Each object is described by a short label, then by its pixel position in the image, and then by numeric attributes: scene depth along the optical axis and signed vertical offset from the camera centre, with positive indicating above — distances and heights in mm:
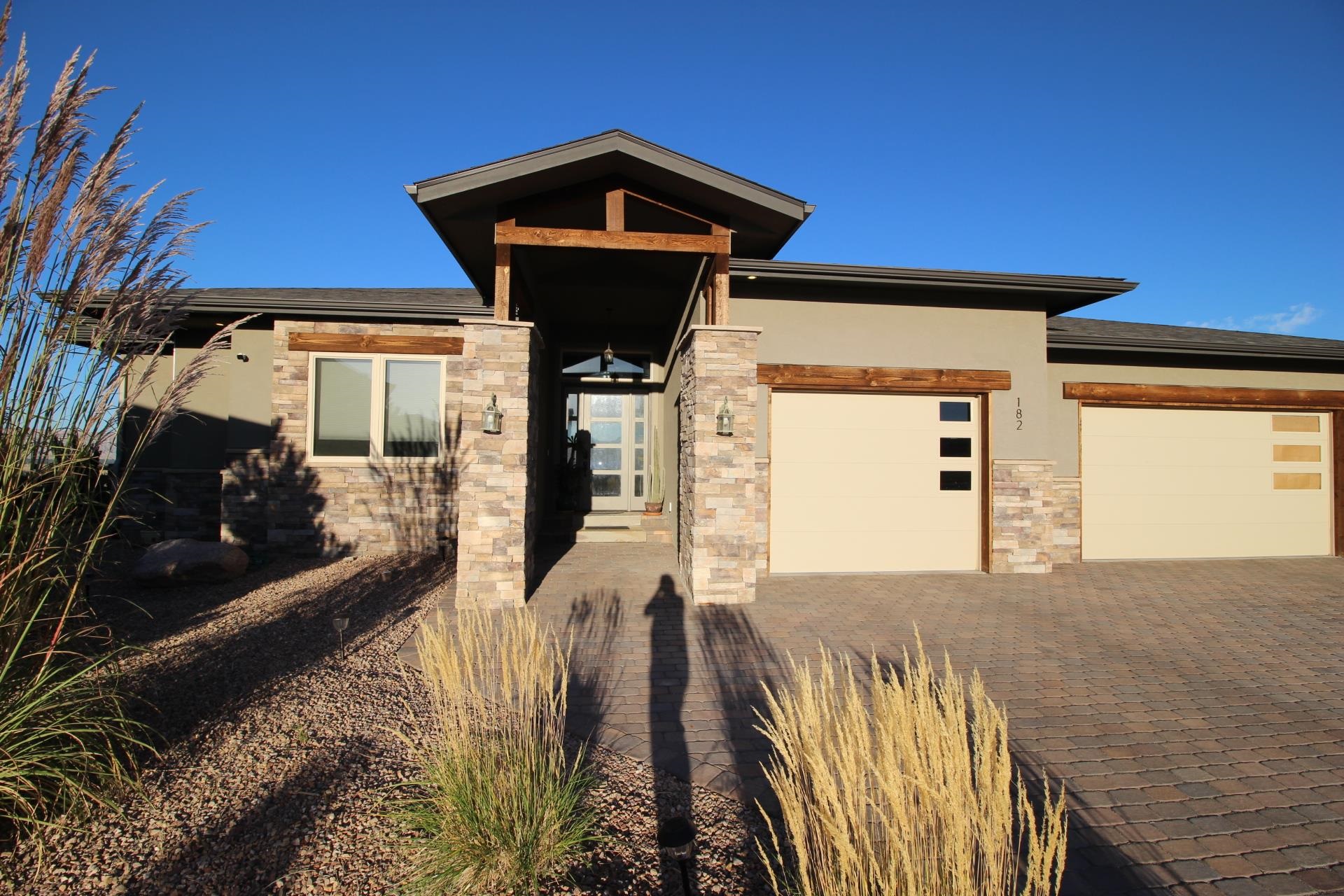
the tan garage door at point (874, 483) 7977 -181
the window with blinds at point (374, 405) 9023 +858
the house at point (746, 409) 6320 +815
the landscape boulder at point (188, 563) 6719 -1176
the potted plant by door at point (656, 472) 11109 -110
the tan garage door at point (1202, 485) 9008 -166
